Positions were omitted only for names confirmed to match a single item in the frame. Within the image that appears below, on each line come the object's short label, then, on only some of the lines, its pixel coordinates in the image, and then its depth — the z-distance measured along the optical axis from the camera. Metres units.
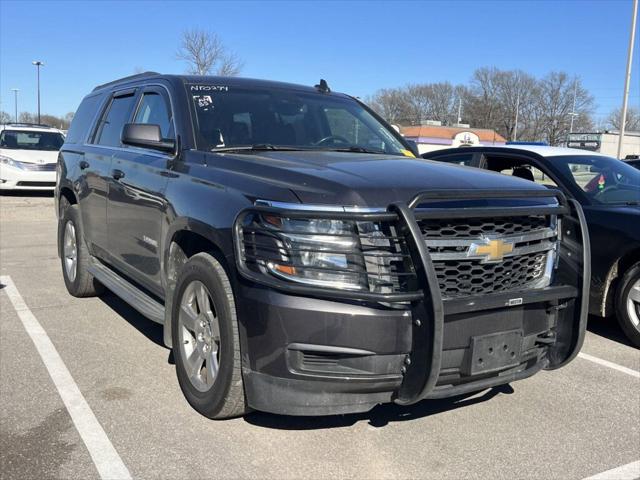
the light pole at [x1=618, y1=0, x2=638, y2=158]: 22.97
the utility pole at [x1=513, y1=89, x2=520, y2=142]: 80.91
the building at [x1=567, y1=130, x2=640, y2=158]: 46.41
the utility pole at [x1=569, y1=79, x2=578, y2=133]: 80.88
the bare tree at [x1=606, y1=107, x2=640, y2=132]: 91.25
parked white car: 15.34
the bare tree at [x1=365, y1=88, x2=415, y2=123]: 97.56
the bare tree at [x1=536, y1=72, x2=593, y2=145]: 84.75
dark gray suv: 2.80
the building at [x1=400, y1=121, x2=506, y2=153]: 60.41
